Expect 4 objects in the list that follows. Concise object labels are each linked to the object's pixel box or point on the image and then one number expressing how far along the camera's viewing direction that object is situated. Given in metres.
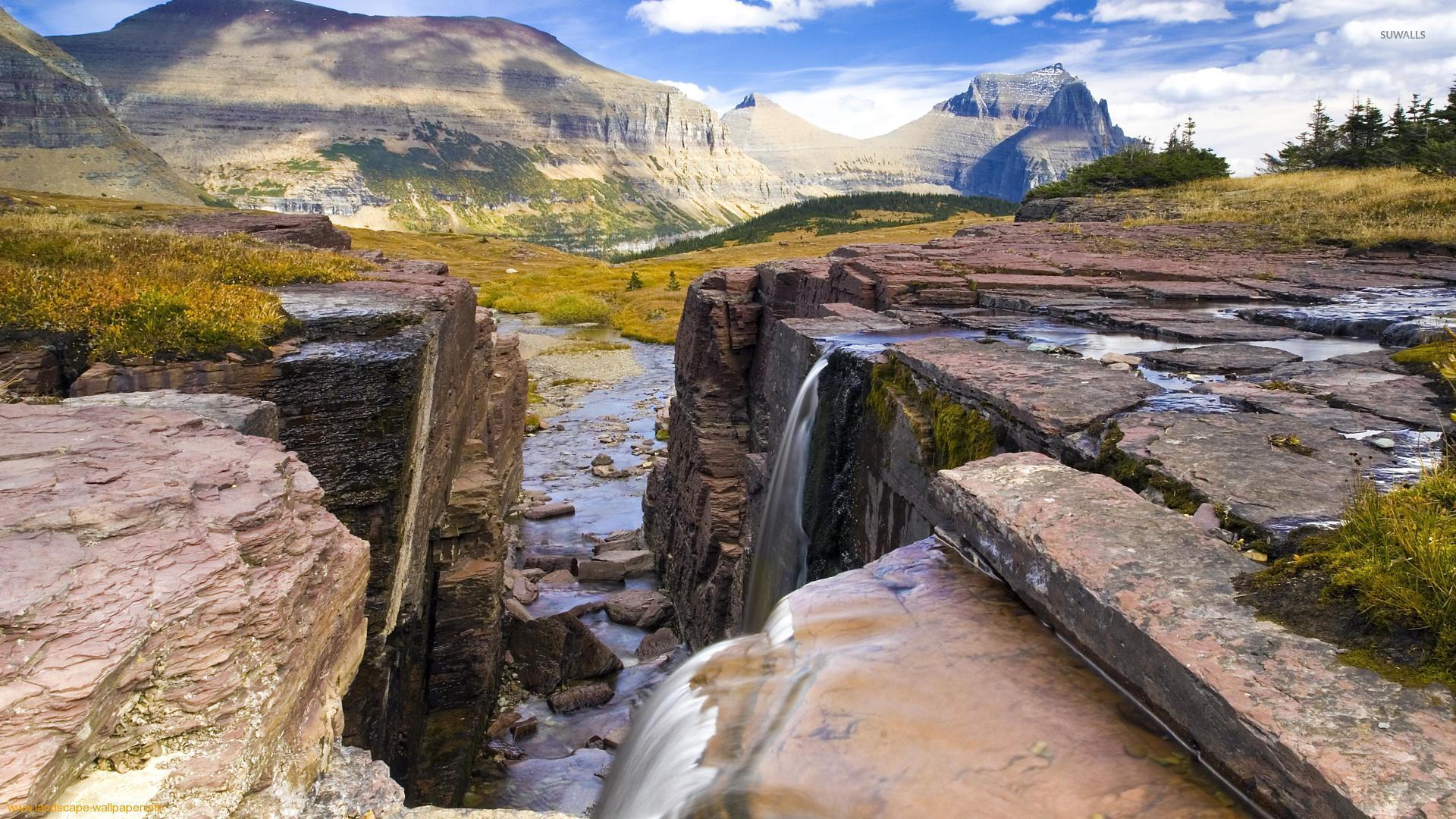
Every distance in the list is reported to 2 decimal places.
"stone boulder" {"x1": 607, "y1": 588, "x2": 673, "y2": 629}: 13.96
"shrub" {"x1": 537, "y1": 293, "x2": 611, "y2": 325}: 48.47
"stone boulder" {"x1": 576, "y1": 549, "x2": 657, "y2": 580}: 15.60
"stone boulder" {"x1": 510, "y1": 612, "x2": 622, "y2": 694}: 11.73
